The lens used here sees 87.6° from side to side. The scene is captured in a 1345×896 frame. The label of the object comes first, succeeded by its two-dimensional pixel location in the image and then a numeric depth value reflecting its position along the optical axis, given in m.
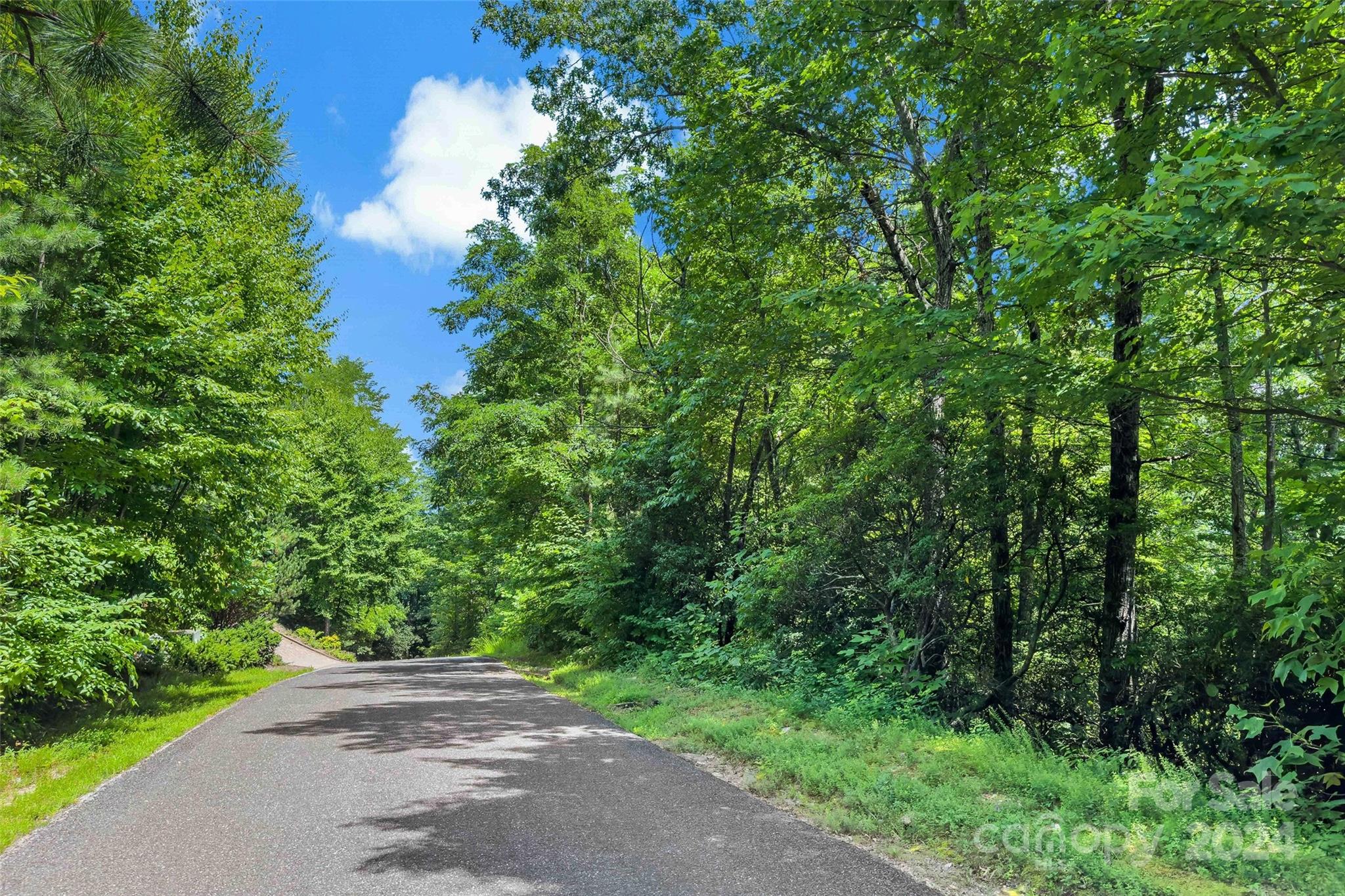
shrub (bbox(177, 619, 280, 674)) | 14.19
